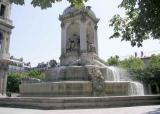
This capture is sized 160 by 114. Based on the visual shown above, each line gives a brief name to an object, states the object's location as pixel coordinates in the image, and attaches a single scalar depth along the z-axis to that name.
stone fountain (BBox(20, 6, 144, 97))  13.91
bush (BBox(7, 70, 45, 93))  67.74
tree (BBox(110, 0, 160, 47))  7.23
